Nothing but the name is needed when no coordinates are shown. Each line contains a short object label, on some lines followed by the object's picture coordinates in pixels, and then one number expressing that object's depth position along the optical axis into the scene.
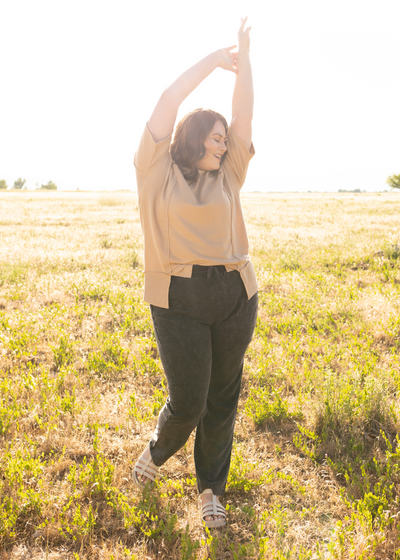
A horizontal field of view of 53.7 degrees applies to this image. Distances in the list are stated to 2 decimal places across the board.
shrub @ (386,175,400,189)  71.00
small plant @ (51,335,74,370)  4.48
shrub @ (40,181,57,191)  95.81
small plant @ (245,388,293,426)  3.55
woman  2.27
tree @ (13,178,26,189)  92.43
